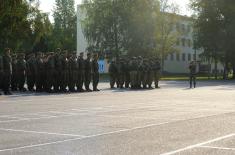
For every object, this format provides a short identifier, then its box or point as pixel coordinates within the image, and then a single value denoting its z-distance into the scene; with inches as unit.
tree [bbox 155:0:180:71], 3298.0
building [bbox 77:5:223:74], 4345.5
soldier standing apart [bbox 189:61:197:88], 1545.3
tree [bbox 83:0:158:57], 3046.3
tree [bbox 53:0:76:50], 4697.3
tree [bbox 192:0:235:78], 2511.1
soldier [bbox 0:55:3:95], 1035.3
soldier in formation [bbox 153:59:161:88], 1427.2
